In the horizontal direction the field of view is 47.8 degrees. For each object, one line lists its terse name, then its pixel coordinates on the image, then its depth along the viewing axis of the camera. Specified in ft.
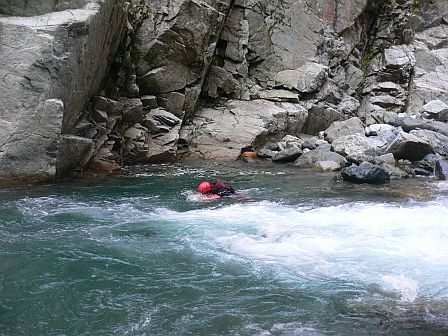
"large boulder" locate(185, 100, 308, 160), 58.95
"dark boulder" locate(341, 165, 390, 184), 43.04
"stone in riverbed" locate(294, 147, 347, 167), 53.47
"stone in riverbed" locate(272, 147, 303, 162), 56.49
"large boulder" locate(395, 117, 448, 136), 64.34
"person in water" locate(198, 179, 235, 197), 36.86
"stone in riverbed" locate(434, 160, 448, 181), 46.10
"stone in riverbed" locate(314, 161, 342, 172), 50.72
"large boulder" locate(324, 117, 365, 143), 63.16
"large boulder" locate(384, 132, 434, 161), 54.13
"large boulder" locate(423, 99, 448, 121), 73.36
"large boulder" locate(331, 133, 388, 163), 53.31
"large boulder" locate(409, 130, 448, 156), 57.57
